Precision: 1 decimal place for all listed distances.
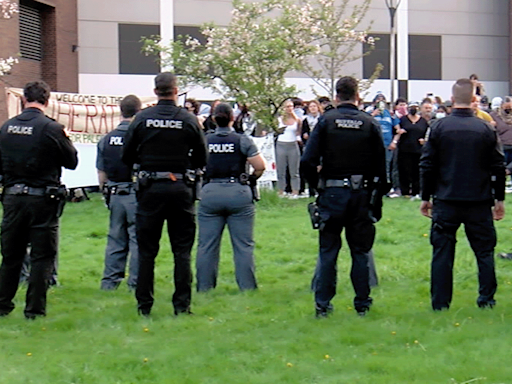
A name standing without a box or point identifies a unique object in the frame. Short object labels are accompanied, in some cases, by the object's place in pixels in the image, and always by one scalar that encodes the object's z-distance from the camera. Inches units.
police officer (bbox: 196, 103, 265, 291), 385.1
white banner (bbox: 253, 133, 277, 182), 776.3
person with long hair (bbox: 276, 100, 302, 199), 750.5
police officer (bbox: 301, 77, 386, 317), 322.0
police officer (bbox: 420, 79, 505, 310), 321.7
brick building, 1226.5
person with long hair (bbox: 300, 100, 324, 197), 755.2
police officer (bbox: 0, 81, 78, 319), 333.1
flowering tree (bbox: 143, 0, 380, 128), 762.8
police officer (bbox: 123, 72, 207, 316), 326.6
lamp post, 992.4
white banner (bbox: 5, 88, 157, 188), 775.5
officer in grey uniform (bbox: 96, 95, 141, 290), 398.9
